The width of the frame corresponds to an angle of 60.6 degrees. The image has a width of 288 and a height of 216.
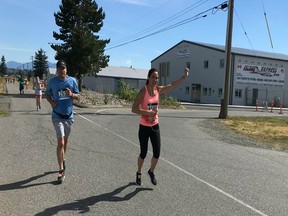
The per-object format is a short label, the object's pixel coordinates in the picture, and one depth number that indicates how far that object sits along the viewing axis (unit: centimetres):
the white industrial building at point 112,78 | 4746
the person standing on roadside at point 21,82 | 2138
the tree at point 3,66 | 10557
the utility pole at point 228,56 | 1465
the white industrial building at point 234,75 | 3239
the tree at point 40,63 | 7411
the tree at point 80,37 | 2560
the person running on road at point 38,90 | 1268
